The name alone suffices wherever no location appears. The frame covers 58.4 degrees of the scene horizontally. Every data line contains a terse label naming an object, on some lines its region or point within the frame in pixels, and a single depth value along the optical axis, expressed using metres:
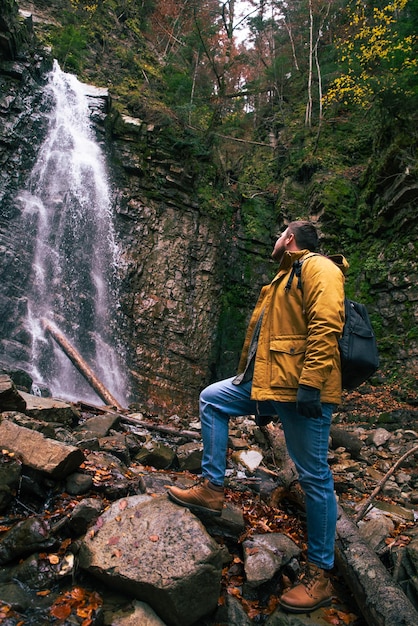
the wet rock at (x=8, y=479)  2.58
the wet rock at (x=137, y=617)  1.91
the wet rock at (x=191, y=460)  4.22
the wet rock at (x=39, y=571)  2.13
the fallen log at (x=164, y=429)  5.98
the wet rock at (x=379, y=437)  6.59
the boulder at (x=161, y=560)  1.97
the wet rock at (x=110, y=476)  2.94
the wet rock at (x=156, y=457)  4.14
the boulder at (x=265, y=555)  2.31
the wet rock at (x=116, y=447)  3.90
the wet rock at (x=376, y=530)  2.74
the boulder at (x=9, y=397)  3.92
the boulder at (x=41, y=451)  2.82
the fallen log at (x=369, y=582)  1.94
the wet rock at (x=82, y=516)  2.46
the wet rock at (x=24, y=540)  2.26
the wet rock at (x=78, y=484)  2.86
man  2.15
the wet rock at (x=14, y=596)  1.96
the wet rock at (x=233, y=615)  2.07
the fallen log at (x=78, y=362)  8.41
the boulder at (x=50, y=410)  4.38
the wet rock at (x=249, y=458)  4.38
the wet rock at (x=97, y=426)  4.35
